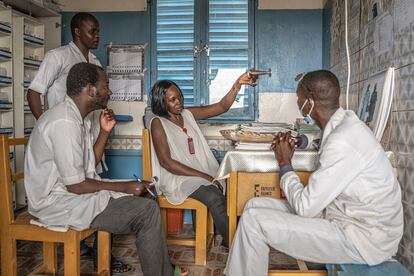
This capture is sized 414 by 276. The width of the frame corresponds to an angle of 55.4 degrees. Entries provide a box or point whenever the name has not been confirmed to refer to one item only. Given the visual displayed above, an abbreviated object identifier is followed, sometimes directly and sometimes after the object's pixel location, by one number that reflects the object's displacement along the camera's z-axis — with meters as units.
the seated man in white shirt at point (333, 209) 1.50
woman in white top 2.63
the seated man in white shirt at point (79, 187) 1.93
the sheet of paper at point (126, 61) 3.96
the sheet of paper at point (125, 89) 3.98
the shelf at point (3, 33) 3.37
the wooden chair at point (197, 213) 2.65
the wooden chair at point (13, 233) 1.92
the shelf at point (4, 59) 3.37
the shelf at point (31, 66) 3.74
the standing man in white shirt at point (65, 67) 2.66
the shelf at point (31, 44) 3.71
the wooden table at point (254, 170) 1.91
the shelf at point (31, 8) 3.65
